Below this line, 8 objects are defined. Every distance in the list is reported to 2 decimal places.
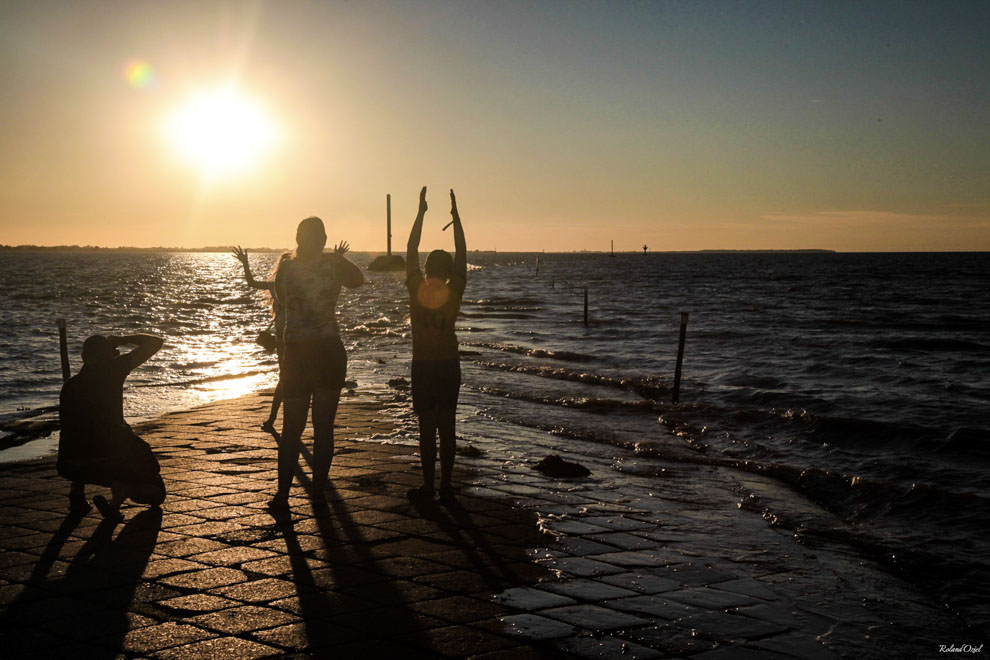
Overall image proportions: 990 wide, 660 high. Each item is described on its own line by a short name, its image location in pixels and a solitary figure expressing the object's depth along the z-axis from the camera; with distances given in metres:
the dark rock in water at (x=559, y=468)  8.14
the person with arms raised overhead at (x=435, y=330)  6.16
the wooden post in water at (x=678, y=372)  14.99
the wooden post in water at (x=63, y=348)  11.55
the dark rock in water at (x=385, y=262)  92.62
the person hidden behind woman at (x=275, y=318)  6.85
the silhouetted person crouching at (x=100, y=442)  5.94
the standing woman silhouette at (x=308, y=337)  6.04
